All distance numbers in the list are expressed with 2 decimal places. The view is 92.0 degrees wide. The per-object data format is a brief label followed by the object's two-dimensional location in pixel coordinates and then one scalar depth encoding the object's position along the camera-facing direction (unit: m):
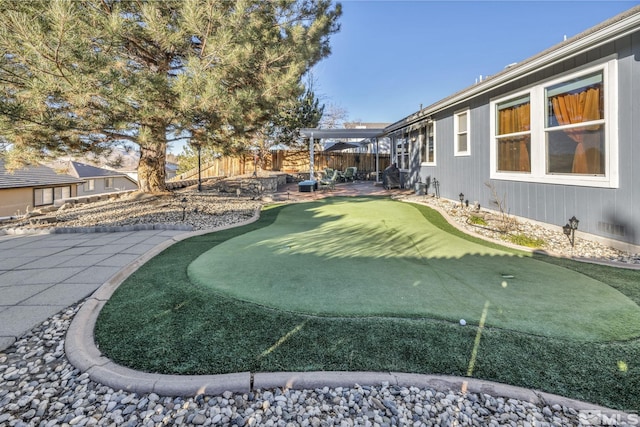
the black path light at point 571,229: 5.01
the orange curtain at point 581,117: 4.86
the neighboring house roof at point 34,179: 21.66
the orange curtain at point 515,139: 6.33
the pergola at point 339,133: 15.29
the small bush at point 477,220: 6.64
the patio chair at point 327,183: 14.91
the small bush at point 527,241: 5.07
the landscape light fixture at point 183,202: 9.10
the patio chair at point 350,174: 19.06
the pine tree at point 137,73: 4.95
